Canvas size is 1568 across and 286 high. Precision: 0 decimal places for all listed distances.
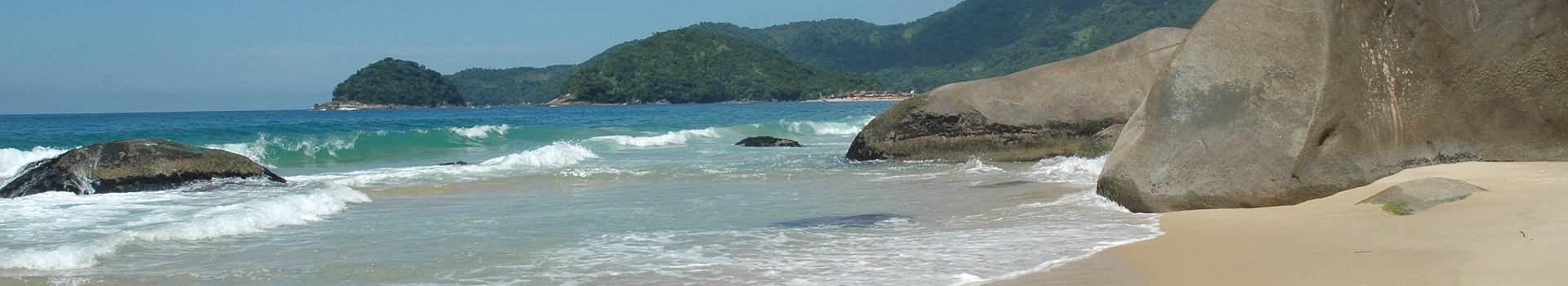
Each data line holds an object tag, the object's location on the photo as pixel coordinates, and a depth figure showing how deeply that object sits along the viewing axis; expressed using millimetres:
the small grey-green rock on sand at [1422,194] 5801
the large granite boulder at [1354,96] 6781
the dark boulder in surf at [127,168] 10570
